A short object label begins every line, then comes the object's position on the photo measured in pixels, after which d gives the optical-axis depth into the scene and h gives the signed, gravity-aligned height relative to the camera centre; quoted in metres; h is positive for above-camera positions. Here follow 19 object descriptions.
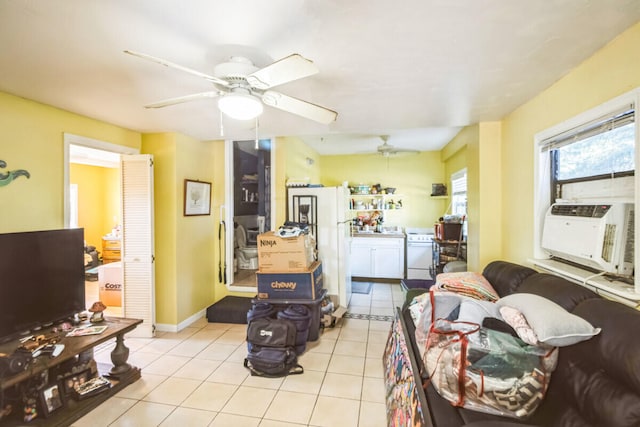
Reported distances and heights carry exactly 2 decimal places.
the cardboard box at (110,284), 3.89 -1.00
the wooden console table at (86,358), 1.77 -1.23
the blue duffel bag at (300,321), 2.81 -1.11
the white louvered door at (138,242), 3.17 -0.33
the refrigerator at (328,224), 3.93 -0.17
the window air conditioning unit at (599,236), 1.46 -0.14
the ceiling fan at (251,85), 1.33 +0.69
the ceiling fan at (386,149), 4.73 +1.09
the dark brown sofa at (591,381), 1.01 -0.68
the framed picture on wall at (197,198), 3.48 +0.20
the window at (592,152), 1.49 +0.37
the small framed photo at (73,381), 2.05 -1.28
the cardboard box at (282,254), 3.11 -0.47
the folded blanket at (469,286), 2.09 -0.58
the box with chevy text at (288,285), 3.08 -0.82
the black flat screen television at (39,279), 1.90 -0.49
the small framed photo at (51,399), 1.87 -1.28
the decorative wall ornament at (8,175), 2.10 +0.30
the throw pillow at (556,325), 1.21 -0.51
